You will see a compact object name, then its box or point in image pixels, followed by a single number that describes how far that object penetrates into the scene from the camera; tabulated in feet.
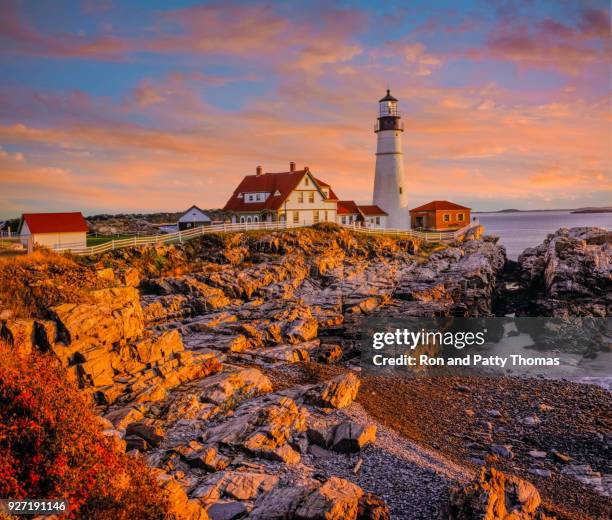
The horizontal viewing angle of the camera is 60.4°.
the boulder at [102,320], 55.21
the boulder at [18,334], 50.60
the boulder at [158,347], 59.93
